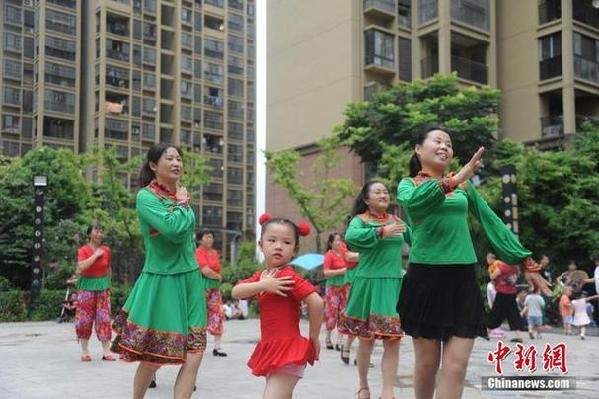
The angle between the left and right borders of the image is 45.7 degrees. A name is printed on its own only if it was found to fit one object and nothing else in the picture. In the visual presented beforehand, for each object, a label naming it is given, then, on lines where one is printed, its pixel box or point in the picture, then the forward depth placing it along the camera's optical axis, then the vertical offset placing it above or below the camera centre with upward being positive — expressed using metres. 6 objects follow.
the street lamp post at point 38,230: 17.55 -0.08
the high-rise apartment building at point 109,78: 52.94 +11.63
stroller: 16.92 -1.95
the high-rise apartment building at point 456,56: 29.19 +7.31
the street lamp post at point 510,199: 15.80 +0.64
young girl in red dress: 3.90 -0.47
